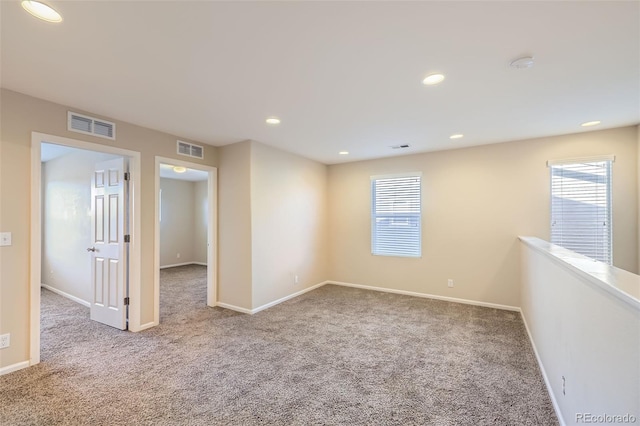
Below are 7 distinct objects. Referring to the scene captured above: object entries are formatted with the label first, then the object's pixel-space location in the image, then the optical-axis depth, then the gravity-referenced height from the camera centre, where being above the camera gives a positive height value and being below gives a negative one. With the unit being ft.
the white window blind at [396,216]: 16.06 -0.17
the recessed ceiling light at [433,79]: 7.19 +3.65
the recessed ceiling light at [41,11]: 4.72 +3.67
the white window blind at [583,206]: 11.65 +0.30
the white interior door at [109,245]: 11.07 -1.33
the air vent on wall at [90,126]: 9.13 +3.12
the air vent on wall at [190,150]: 12.62 +3.07
